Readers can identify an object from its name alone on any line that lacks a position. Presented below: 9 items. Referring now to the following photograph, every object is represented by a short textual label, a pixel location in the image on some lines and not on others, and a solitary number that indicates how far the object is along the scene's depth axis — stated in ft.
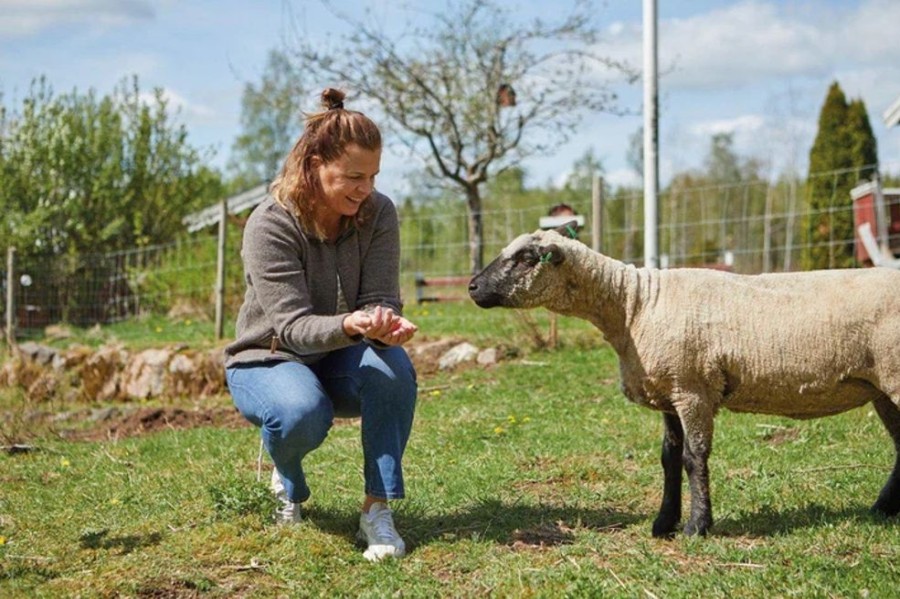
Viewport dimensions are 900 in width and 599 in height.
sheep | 14.60
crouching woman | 14.37
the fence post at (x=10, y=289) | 52.83
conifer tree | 75.72
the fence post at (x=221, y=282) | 42.22
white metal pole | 35.32
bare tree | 65.82
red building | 43.83
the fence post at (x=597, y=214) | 33.84
